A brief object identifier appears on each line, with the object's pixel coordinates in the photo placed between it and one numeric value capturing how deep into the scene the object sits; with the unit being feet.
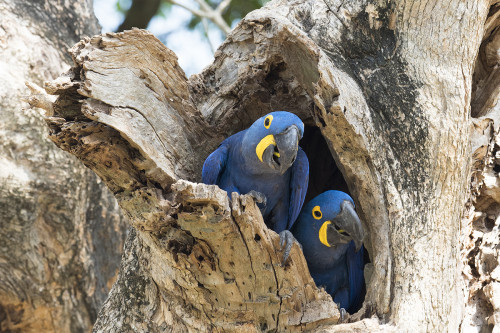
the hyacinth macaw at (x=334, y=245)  20.38
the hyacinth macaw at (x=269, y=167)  17.75
